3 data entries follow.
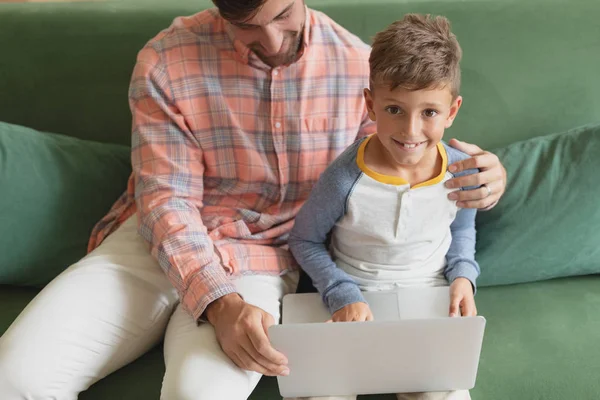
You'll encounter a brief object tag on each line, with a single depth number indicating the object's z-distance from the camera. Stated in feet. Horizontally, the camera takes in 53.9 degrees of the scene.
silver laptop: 3.09
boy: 3.27
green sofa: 4.12
